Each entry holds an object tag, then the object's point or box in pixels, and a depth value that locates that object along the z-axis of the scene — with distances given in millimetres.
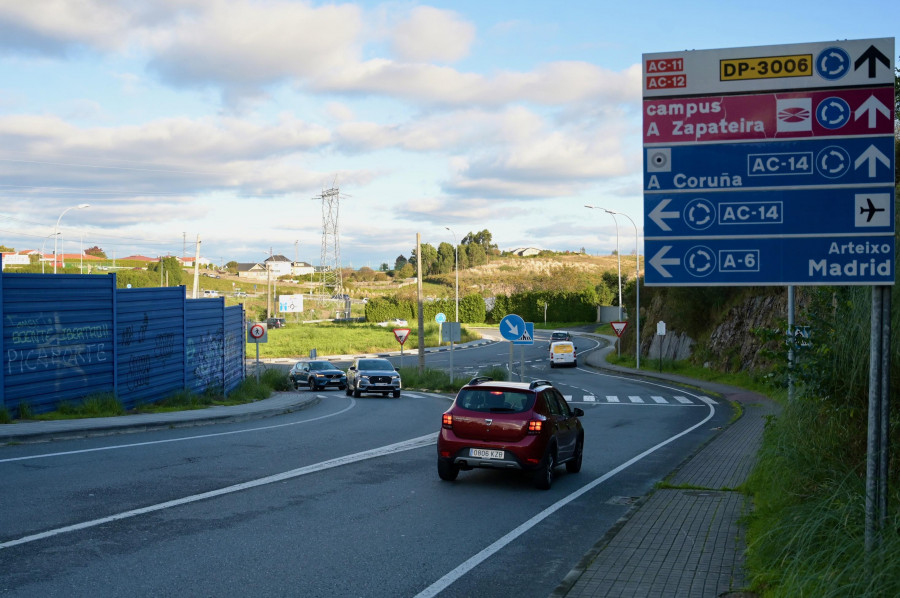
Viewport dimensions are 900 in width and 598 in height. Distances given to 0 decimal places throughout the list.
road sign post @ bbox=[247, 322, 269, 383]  35906
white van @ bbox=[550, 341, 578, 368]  56469
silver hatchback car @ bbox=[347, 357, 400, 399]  35531
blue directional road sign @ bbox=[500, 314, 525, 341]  25531
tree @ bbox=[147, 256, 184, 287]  112188
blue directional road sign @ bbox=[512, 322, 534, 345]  26406
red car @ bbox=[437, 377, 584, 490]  12492
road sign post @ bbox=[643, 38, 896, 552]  6770
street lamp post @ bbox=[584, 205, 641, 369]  53094
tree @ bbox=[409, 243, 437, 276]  175125
